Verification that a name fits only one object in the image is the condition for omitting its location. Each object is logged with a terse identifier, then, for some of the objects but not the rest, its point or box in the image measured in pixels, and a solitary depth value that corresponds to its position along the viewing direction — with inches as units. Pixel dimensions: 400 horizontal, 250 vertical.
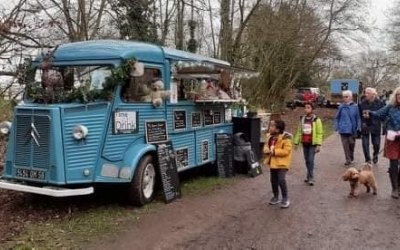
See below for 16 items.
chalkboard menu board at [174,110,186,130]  356.8
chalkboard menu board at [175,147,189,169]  358.3
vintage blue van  279.4
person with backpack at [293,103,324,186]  387.2
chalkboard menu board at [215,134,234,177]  420.2
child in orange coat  313.1
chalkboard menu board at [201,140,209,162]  395.9
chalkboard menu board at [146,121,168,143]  323.6
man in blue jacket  481.7
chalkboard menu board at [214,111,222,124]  423.2
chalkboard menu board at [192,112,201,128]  382.7
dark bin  457.1
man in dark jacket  489.1
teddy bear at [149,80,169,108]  328.8
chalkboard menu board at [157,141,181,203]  325.1
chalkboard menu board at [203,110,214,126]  404.5
